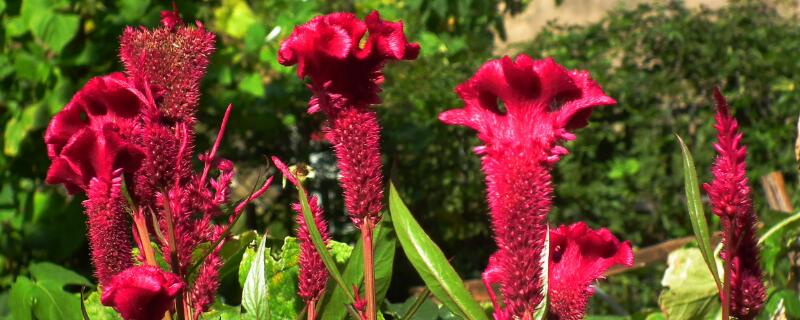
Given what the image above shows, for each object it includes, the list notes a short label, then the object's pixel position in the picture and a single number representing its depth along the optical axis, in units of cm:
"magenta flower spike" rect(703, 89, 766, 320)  106
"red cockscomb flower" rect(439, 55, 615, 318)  98
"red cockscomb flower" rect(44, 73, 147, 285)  112
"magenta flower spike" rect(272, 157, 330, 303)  118
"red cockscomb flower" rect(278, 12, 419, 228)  107
